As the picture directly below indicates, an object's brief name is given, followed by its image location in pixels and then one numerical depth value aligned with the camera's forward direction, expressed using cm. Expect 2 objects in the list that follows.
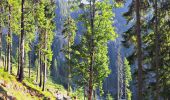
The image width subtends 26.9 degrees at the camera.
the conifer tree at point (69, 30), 5550
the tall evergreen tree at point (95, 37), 2884
